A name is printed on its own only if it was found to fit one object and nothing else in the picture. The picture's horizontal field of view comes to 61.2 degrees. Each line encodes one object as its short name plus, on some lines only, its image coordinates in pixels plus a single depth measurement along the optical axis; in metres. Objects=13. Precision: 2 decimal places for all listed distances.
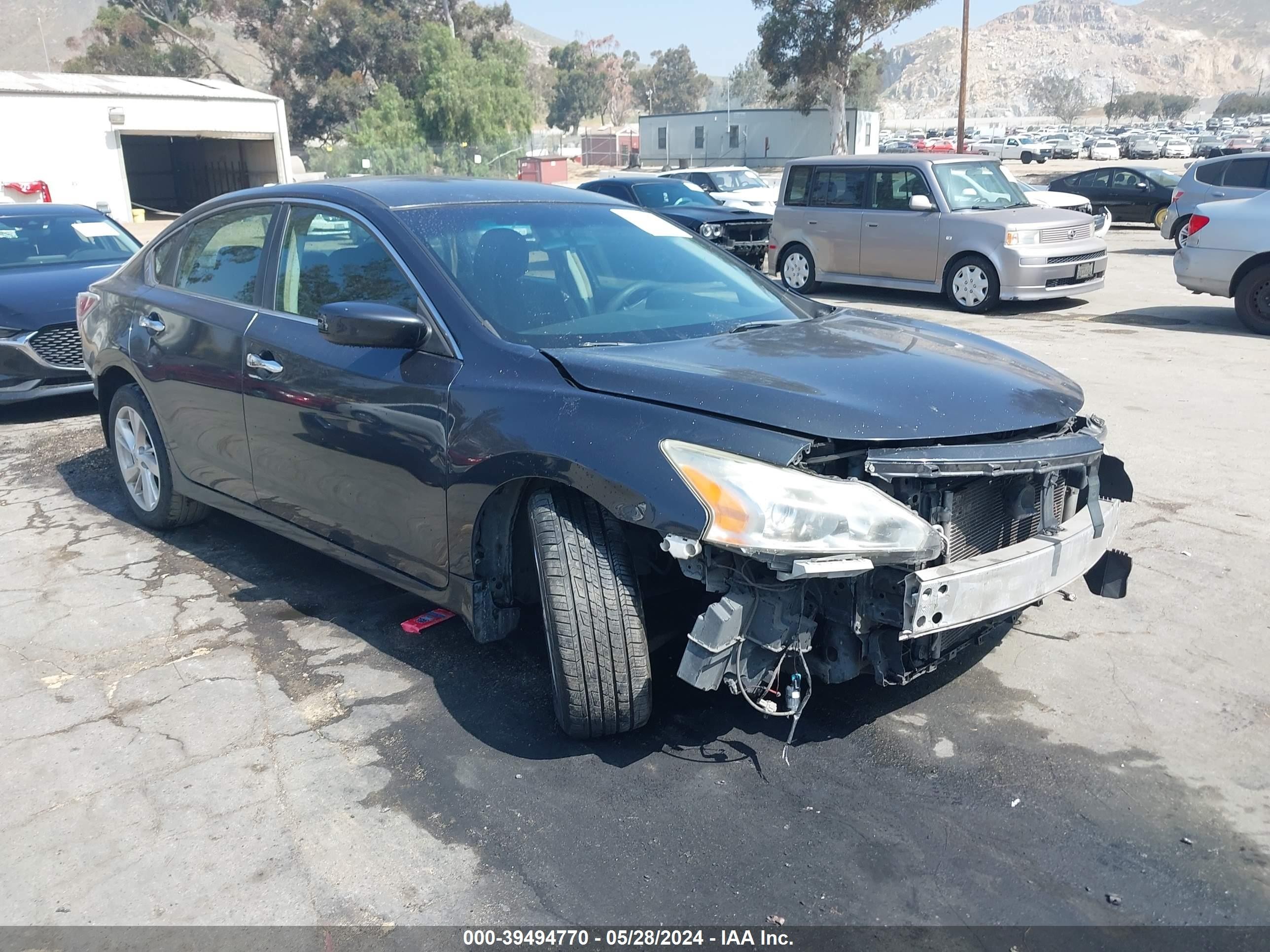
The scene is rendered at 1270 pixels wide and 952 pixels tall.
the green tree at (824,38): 46.91
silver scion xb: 12.13
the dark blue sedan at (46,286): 7.64
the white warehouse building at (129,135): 27.78
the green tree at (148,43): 65.88
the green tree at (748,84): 126.81
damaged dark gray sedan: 2.91
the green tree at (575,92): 106.00
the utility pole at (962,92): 34.84
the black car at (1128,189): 22.45
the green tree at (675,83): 122.56
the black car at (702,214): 14.94
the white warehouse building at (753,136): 52.72
